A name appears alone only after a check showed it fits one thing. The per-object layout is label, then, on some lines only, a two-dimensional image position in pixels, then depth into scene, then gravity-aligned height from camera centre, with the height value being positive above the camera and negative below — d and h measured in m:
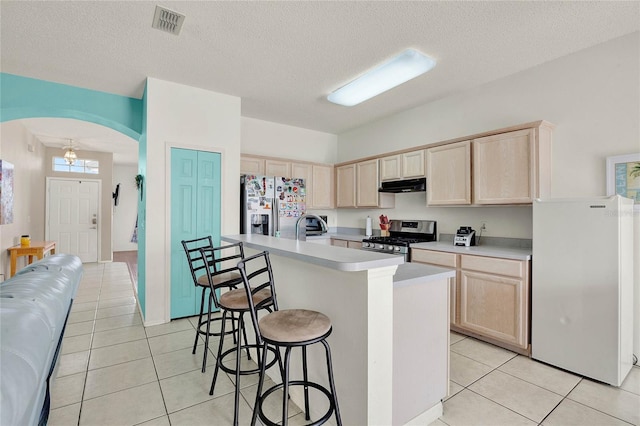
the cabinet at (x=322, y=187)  5.18 +0.47
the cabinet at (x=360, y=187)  4.62 +0.45
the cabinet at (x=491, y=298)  2.69 -0.80
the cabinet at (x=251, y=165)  4.50 +0.74
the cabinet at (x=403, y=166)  3.97 +0.68
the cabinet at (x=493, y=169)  2.86 +0.49
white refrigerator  2.23 -0.55
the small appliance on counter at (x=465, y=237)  3.39 -0.25
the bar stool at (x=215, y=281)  2.14 -0.51
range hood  3.94 +0.40
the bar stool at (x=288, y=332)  1.37 -0.55
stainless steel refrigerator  4.10 +0.13
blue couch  0.80 -0.41
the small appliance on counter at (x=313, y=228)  5.04 -0.23
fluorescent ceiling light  2.85 +1.44
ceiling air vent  2.27 +1.51
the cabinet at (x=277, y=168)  4.70 +0.73
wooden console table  4.65 -0.61
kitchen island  1.47 -0.61
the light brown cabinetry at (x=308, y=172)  4.57 +0.67
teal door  3.55 +0.05
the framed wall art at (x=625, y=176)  2.52 +0.34
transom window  7.00 +1.12
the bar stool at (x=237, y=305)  1.77 -0.58
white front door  7.00 -0.07
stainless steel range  3.76 -0.32
